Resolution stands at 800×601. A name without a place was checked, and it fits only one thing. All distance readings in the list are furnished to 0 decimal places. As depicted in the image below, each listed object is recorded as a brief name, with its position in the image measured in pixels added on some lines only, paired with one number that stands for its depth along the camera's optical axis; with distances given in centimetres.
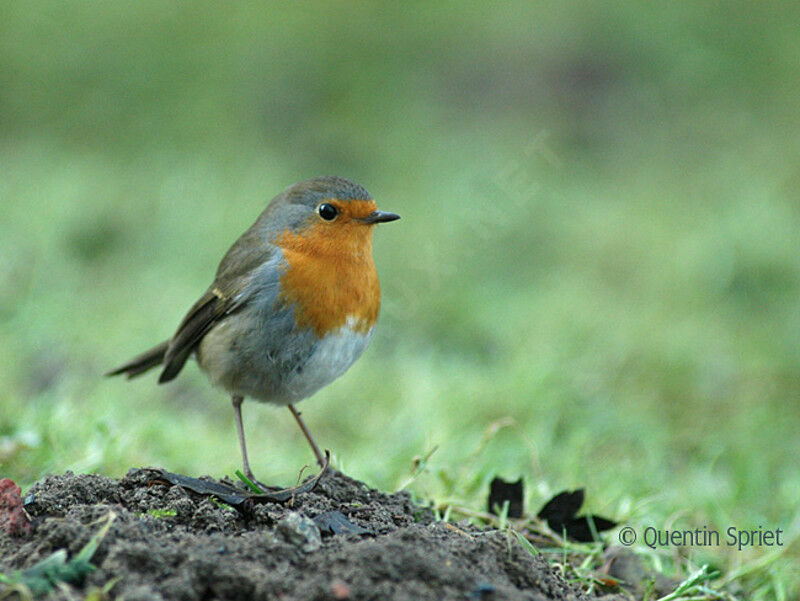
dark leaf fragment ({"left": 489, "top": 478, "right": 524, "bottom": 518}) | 712
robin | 765
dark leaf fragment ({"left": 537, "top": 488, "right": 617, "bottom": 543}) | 704
